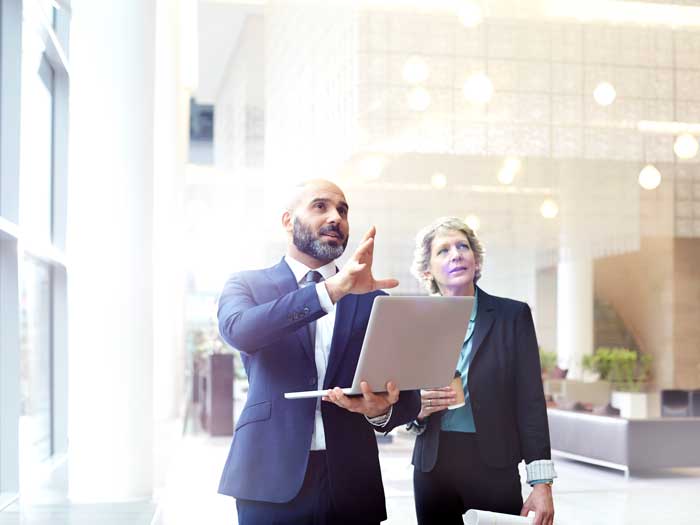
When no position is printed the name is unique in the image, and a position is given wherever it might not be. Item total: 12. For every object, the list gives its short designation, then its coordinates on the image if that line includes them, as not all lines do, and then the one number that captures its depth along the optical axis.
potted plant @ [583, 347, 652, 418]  14.19
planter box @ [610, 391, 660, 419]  14.09
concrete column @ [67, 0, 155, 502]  6.20
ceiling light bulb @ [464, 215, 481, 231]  11.88
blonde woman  2.71
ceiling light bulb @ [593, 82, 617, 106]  10.97
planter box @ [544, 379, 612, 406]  13.54
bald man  2.18
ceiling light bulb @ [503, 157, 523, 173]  11.41
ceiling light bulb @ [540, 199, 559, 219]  12.23
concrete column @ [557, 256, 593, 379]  13.33
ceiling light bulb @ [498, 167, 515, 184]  11.56
